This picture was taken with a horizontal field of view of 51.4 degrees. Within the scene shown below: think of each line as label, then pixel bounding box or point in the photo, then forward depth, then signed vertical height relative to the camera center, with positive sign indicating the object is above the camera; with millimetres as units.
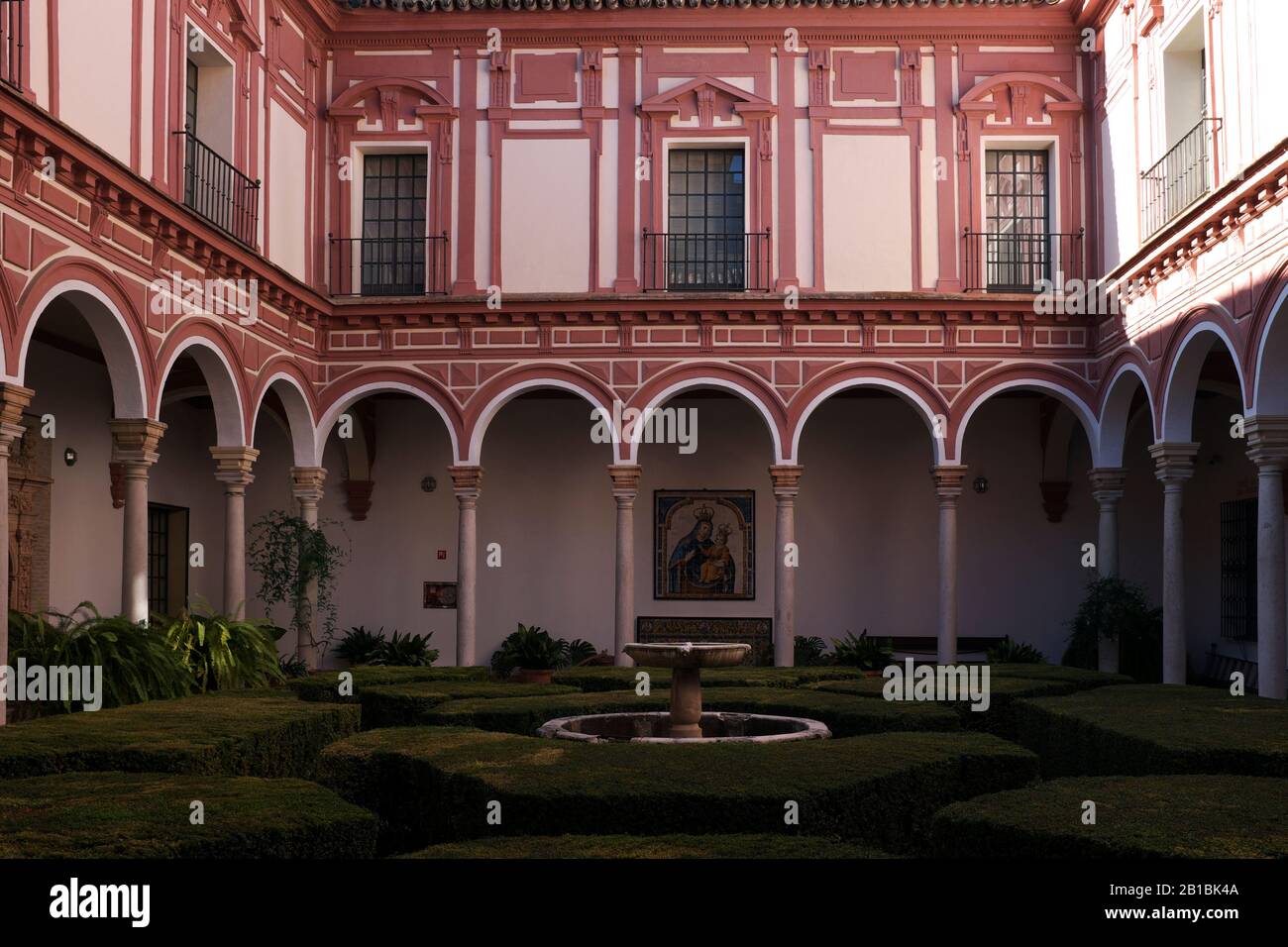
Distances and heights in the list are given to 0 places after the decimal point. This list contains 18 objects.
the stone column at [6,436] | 9445 +751
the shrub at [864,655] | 16234 -1381
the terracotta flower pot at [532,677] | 15016 -1529
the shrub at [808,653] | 17625 -1501
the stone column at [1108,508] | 16031 +403
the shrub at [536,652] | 15779 -1422
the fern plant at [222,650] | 11711 -981
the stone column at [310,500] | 16016 +493
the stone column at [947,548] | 15883 -77
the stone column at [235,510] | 14297 +332
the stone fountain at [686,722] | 8586 -1257
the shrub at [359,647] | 18188 -1445
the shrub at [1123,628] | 15523 -1009
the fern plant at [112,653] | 10180 -866
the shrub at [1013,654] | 16875 -1432
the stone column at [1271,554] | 11484 -105
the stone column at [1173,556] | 13977 -151
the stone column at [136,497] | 11734 +392
